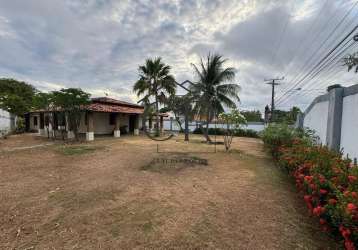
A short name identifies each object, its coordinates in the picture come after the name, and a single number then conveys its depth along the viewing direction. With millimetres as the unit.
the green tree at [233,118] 9945
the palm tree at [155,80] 16781
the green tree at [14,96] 14703
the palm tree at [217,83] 15648
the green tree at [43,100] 12720
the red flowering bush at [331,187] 1981
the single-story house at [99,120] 14422
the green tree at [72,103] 12042
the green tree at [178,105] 11531
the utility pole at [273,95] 24581
